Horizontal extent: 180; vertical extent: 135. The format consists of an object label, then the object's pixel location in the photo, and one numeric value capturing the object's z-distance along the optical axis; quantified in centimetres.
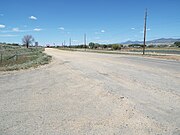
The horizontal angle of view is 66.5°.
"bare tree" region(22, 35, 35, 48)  9598
